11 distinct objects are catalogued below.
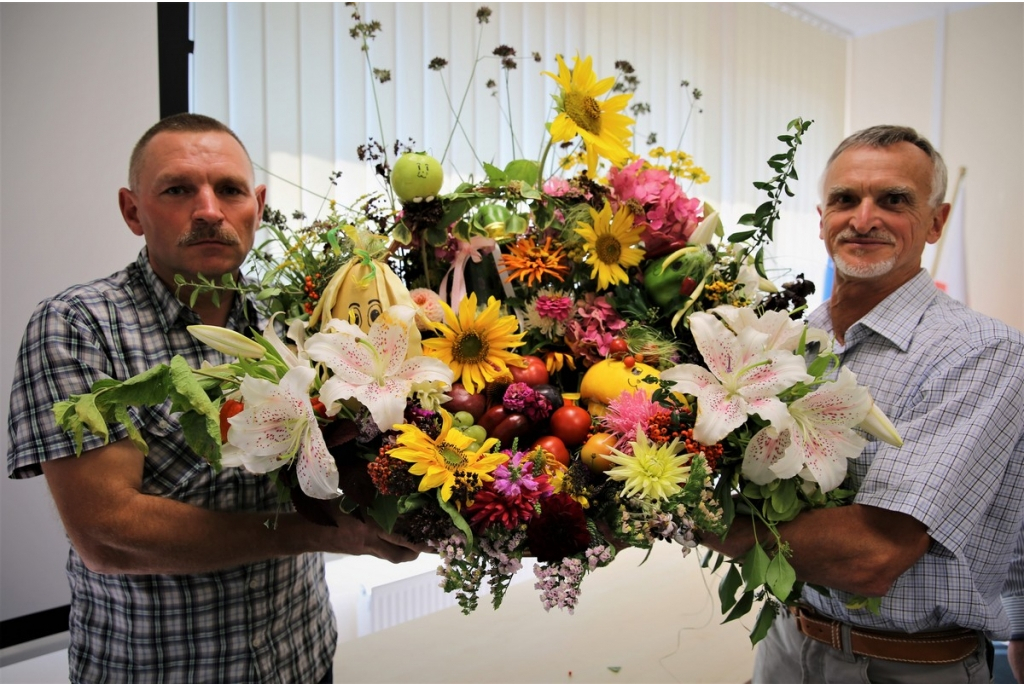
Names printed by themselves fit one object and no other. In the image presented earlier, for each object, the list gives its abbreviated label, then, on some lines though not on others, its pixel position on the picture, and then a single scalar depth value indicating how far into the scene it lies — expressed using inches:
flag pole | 176.9
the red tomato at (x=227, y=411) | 34.2
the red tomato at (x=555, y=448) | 35.8
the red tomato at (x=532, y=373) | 39.2
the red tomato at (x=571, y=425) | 37.1
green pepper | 41.9
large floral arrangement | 33.3
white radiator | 97.9
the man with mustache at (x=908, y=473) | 42.1
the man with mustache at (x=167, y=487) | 43.0
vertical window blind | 97.0
